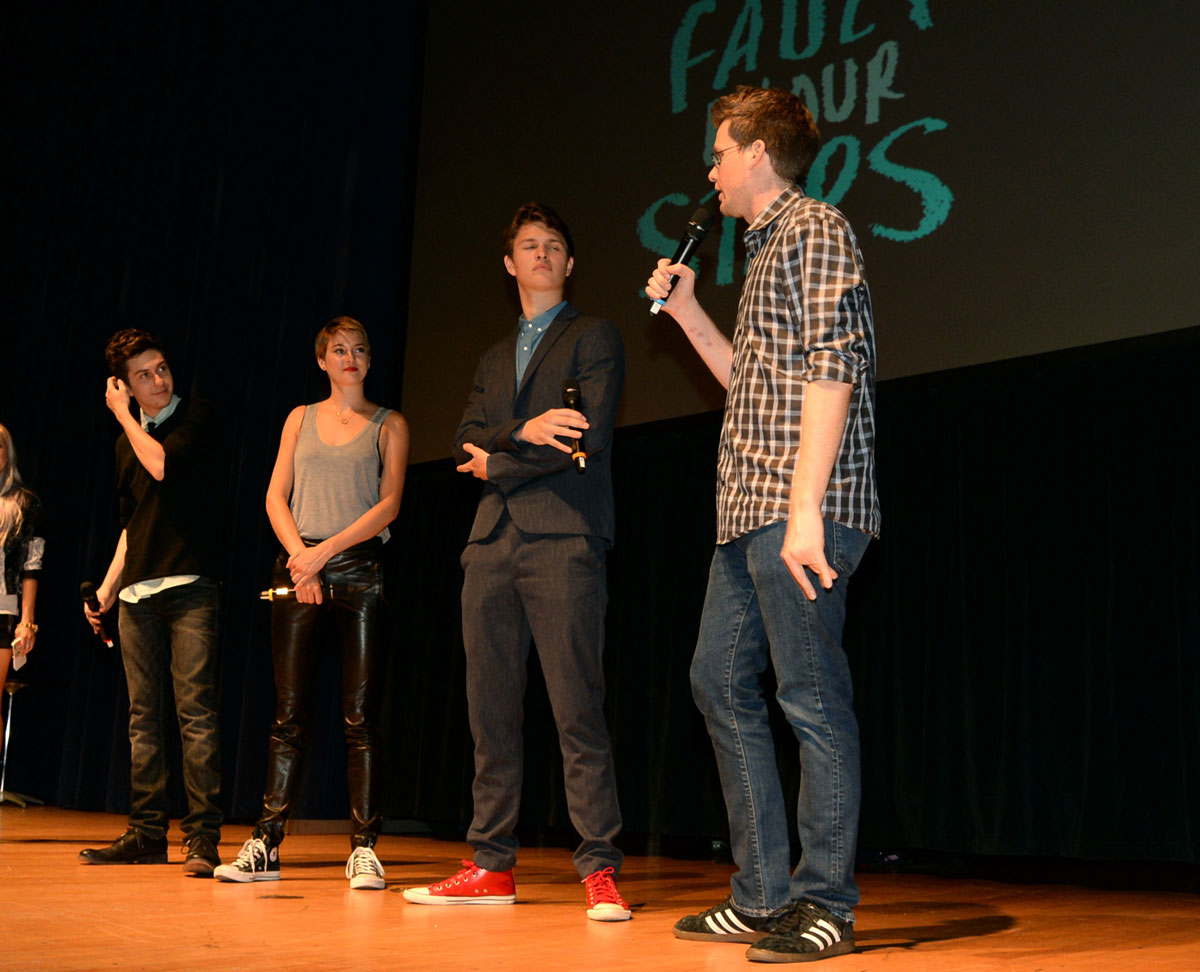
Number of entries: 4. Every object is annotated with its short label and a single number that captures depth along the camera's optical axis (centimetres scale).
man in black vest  323
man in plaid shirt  198
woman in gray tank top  305
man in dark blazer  253
